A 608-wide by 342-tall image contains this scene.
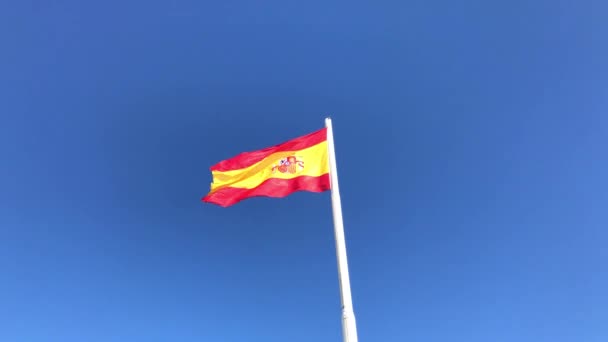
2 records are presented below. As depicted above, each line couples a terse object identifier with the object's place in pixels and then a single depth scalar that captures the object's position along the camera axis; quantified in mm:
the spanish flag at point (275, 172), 10195
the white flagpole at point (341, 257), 7629
